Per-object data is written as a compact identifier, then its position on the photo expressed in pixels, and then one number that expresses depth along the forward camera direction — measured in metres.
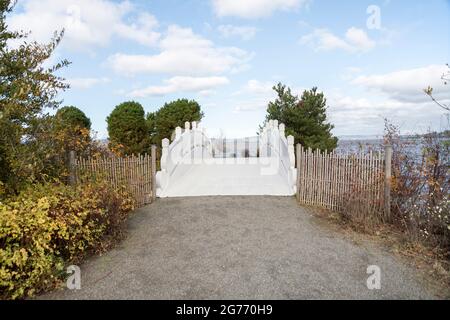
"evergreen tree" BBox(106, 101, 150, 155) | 14.94
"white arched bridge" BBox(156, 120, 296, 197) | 8.97
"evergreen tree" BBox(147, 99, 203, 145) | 18.83
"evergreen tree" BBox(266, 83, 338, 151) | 16.58
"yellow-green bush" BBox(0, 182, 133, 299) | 3.60
